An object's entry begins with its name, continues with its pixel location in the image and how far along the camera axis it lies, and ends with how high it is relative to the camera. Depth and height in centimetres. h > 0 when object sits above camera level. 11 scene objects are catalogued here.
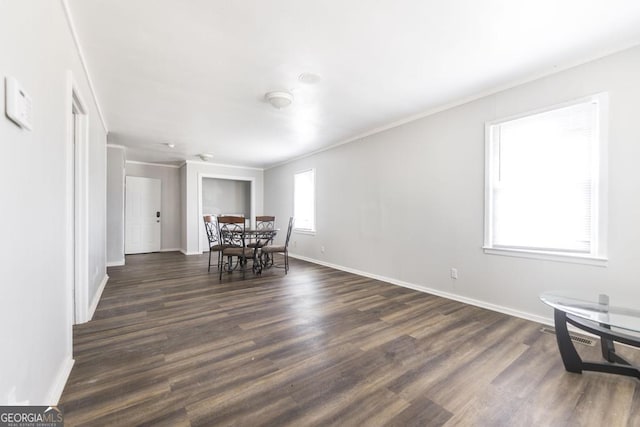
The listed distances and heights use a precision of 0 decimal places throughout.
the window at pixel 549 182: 235 +32
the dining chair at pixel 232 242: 451 -56
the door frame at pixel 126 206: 654 +3
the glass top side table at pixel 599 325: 164 -71
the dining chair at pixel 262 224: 496 -28
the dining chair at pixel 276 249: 479 -68
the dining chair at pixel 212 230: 500 -38
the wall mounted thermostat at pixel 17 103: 95 +40
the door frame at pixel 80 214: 240 -3
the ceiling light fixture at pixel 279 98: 296 +127
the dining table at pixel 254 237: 465 -49
